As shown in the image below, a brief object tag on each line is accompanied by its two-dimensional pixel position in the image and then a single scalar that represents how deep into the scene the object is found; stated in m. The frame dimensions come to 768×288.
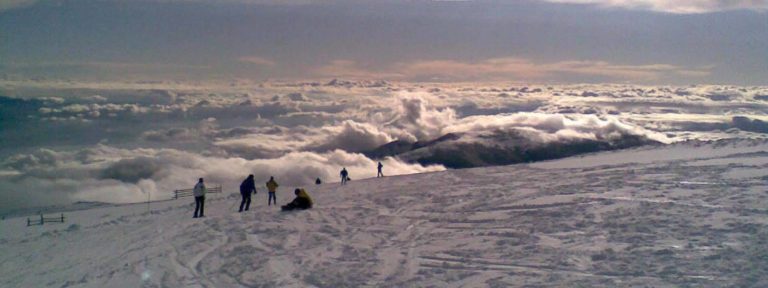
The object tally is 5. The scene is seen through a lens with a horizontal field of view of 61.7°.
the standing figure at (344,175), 43.04
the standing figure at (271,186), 29.16
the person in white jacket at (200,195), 25.48
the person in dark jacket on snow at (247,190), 26.94
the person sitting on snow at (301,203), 25.39
